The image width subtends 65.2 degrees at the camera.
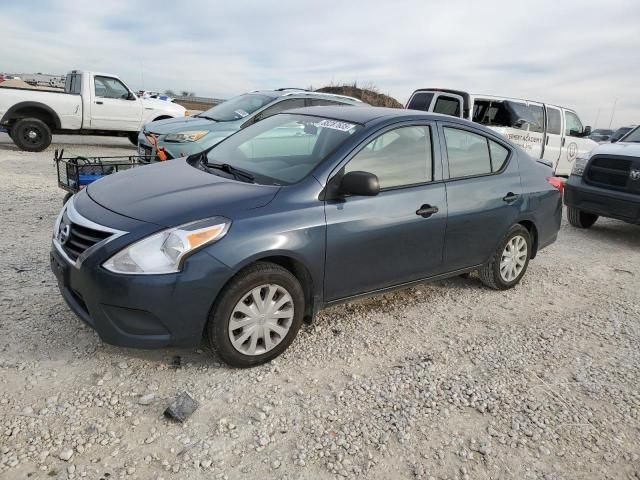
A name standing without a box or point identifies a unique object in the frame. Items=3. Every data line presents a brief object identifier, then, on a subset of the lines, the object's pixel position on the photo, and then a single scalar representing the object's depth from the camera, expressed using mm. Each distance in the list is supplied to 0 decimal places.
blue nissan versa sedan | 2834
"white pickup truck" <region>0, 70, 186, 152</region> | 11211
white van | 10102
